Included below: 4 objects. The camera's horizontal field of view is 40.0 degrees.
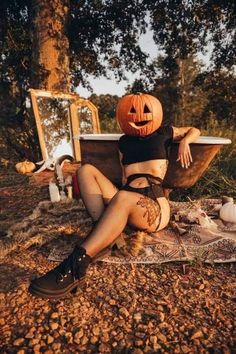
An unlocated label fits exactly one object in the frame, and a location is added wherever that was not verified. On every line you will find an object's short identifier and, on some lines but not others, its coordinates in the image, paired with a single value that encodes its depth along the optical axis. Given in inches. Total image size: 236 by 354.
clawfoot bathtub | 139.6
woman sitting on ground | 80.4
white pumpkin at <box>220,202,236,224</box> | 126.1
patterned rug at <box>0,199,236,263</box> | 102.0
